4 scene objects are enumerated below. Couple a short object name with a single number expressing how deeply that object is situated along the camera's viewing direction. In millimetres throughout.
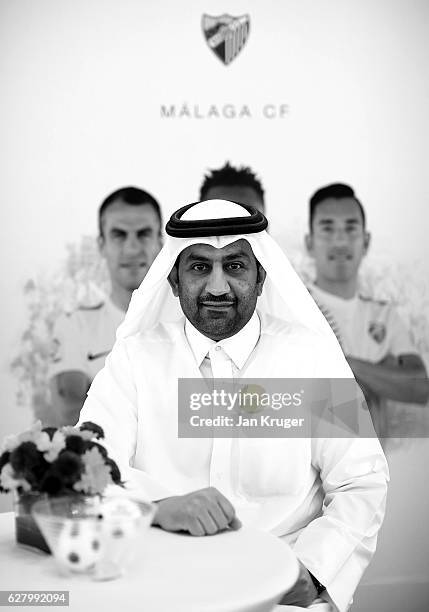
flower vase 2301
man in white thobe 3256
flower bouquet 2270
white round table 1976
